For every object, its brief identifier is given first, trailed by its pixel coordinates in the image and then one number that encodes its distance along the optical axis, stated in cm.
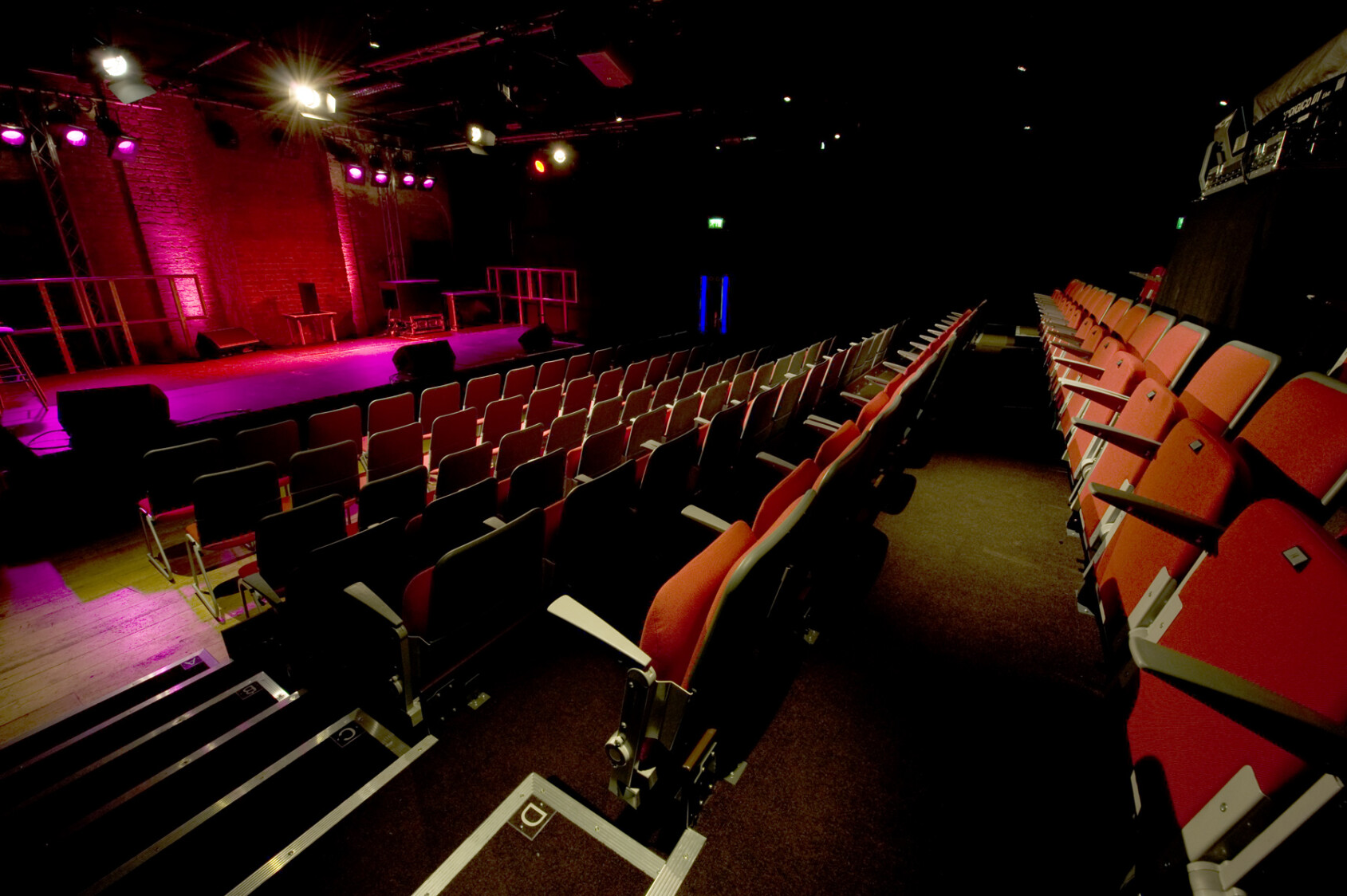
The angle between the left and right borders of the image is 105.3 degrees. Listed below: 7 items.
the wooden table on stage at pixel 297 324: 913
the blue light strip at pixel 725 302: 956
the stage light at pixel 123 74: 491
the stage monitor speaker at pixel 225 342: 789
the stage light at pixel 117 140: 634
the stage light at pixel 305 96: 607
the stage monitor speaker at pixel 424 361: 612
